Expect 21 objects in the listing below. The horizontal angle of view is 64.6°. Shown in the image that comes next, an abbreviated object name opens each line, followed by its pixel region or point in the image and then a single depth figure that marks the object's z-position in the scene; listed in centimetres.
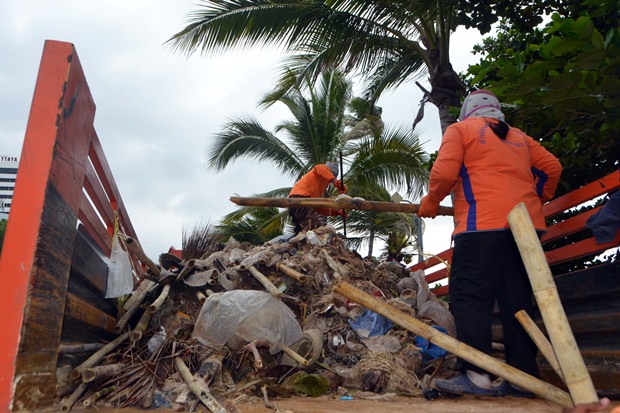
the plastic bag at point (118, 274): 305
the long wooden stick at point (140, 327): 310
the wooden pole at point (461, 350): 209
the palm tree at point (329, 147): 1304
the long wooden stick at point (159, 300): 328
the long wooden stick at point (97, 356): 242
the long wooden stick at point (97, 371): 239
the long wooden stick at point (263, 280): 338
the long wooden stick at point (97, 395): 227
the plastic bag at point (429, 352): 342
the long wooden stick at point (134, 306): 321
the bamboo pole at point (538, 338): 225
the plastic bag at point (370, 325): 380
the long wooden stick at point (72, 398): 206
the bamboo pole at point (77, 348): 228
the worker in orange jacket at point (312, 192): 786
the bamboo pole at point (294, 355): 292
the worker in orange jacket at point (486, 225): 285
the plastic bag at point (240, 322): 301
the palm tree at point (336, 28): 720
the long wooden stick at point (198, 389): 225
